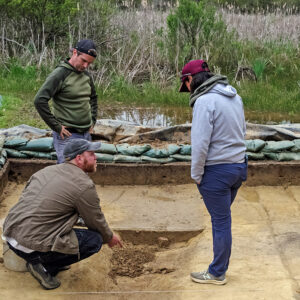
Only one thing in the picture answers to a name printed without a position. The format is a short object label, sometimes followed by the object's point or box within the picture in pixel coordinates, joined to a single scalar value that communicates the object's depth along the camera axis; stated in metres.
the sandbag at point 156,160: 6.18
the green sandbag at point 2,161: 5.87
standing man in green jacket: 4.61
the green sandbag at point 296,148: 6.34
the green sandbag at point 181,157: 6.20
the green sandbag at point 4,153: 6.02
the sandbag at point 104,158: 6.20
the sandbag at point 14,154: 6.21
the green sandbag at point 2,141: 6.09
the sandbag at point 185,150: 6.23
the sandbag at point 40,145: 6.21
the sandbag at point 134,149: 6.21
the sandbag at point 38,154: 6.23
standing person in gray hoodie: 3.59
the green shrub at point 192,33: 11.52
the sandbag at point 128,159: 6.19
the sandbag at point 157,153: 6.20
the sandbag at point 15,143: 6.25
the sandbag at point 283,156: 6.25
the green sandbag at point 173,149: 6.22
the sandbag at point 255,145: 6.27
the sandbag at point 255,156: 6.25
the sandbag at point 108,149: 6.23
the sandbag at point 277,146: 6.29
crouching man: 3.61
